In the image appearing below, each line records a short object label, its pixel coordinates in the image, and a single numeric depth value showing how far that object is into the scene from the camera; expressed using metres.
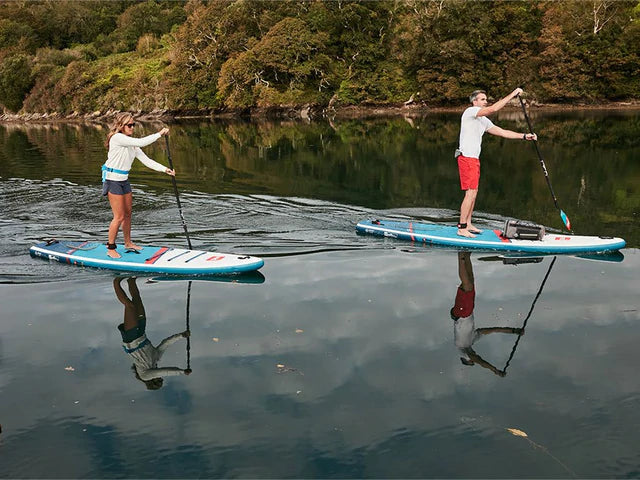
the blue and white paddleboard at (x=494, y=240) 9.62
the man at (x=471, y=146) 9.80
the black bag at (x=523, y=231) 9.85
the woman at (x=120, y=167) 8.87
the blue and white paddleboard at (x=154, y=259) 8.89
